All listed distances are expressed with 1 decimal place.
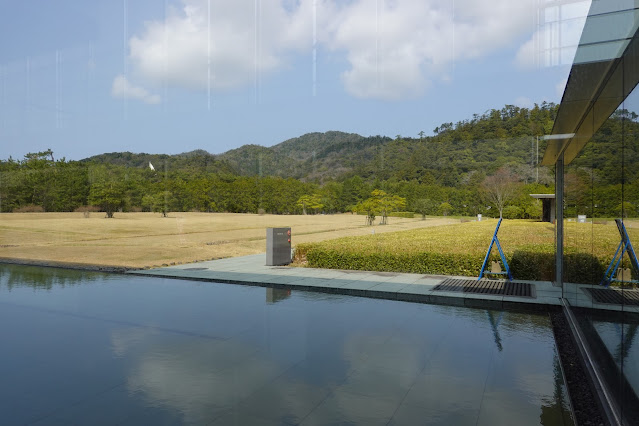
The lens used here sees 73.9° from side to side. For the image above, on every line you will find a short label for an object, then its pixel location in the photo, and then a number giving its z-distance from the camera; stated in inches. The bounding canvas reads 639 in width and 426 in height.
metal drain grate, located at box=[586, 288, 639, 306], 77.7
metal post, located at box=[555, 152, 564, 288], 230.2
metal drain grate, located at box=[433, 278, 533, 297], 237.9
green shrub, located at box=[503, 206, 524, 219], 306.5
